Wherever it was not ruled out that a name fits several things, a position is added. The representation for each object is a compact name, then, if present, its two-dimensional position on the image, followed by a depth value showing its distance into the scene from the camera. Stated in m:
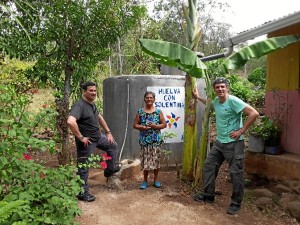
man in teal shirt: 3.17
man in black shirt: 3.20
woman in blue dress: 3.68
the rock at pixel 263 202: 3.61
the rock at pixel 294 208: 3.42
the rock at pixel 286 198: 3.66
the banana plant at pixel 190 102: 3.82
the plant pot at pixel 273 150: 4.43
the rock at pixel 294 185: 3.94
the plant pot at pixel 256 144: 4.57
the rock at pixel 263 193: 3.88
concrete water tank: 4.81
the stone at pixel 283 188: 4.03
